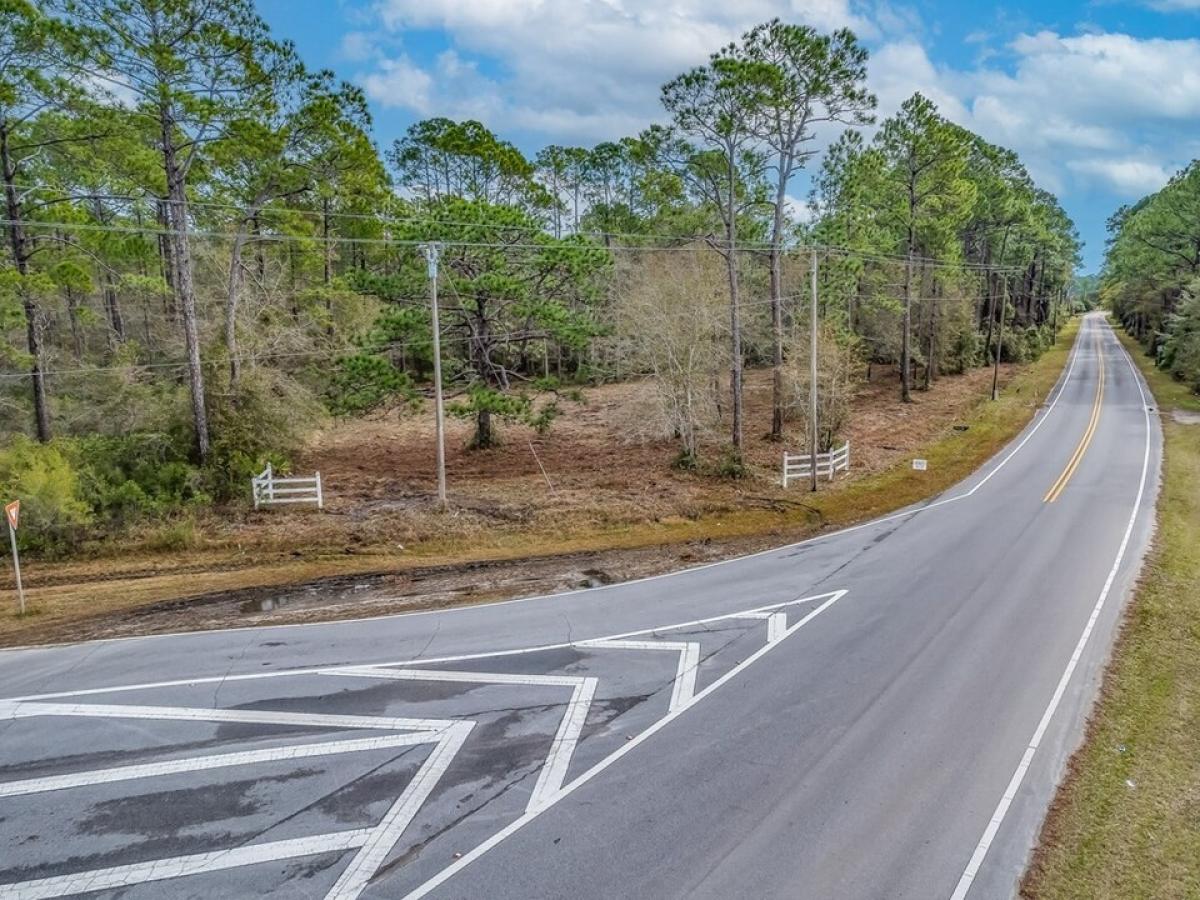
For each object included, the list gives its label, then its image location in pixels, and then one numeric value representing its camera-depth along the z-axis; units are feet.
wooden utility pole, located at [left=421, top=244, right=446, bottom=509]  56.75
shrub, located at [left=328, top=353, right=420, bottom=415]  70.13
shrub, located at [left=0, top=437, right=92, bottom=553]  50.42
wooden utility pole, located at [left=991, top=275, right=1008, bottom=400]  122.52
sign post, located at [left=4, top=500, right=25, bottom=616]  39.81
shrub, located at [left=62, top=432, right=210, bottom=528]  55.52
